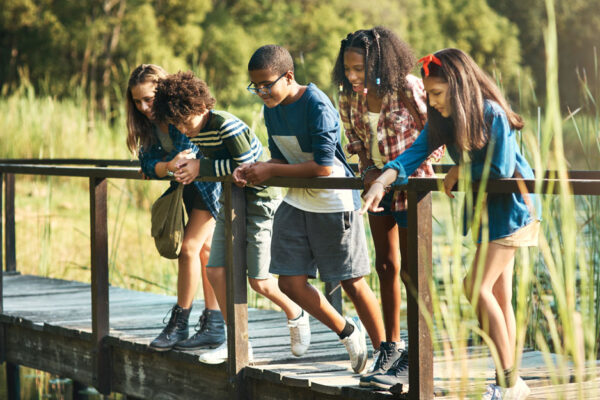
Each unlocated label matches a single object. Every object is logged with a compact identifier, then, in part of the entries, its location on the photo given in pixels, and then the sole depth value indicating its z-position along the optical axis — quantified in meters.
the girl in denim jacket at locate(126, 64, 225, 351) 6.38
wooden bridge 4.77
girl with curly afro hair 5.14
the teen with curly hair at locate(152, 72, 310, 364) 5.82
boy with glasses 5.37
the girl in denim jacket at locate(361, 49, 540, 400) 4.50
